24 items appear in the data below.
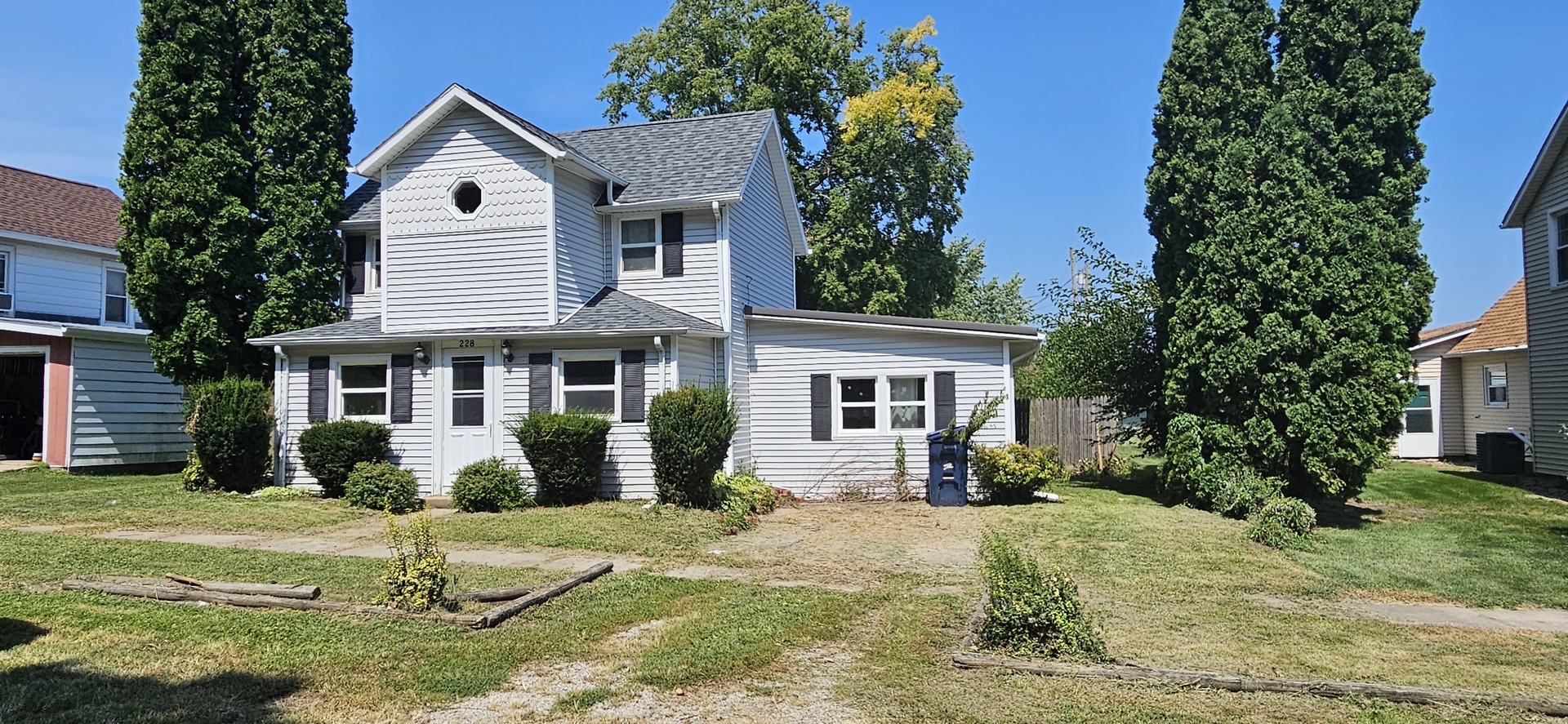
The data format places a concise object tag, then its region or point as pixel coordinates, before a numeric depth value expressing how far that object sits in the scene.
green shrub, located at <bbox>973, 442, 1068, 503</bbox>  15.86
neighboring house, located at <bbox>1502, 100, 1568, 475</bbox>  17.59
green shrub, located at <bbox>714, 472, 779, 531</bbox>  13.53
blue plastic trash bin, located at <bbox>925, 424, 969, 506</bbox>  16.03
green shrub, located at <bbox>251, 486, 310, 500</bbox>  15.87
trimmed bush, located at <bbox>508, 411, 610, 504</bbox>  14.45
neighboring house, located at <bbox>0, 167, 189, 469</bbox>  19.94
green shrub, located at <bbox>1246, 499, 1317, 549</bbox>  12.19
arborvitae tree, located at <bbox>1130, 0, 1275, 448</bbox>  17.47
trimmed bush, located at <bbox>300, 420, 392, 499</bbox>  15.52
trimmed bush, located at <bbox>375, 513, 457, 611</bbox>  7.45
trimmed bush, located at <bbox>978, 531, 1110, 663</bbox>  6.44
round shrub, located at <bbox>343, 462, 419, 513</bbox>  14.47
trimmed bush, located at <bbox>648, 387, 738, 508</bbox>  14.29
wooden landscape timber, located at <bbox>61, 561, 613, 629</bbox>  7.26
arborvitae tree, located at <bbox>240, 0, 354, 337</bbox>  17.94
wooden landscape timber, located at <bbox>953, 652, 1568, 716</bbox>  5.51
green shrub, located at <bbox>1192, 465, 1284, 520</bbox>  14.09
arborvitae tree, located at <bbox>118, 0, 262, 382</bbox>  17.59
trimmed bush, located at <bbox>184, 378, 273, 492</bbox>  15.86
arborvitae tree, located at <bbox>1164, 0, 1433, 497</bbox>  14.11
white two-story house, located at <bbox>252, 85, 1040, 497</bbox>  15.90
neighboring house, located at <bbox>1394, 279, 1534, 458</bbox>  22.31
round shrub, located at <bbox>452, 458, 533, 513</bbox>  14.38
